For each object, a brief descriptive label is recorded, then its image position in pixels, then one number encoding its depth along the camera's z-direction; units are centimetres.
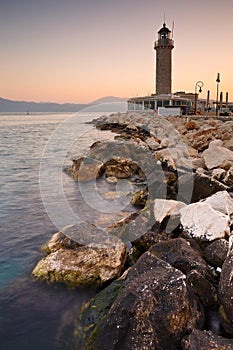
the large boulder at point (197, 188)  700
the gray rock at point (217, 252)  401
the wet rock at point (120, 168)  1157
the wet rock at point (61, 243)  497
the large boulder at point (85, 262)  442
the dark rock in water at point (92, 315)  340
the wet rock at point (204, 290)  335
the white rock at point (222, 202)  509
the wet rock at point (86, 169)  1162
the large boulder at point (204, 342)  251
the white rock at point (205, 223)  452
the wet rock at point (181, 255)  369
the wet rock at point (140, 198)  816
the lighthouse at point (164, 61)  4431
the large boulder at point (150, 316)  274
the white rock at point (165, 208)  537
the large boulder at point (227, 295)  297
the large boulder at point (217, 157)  908
